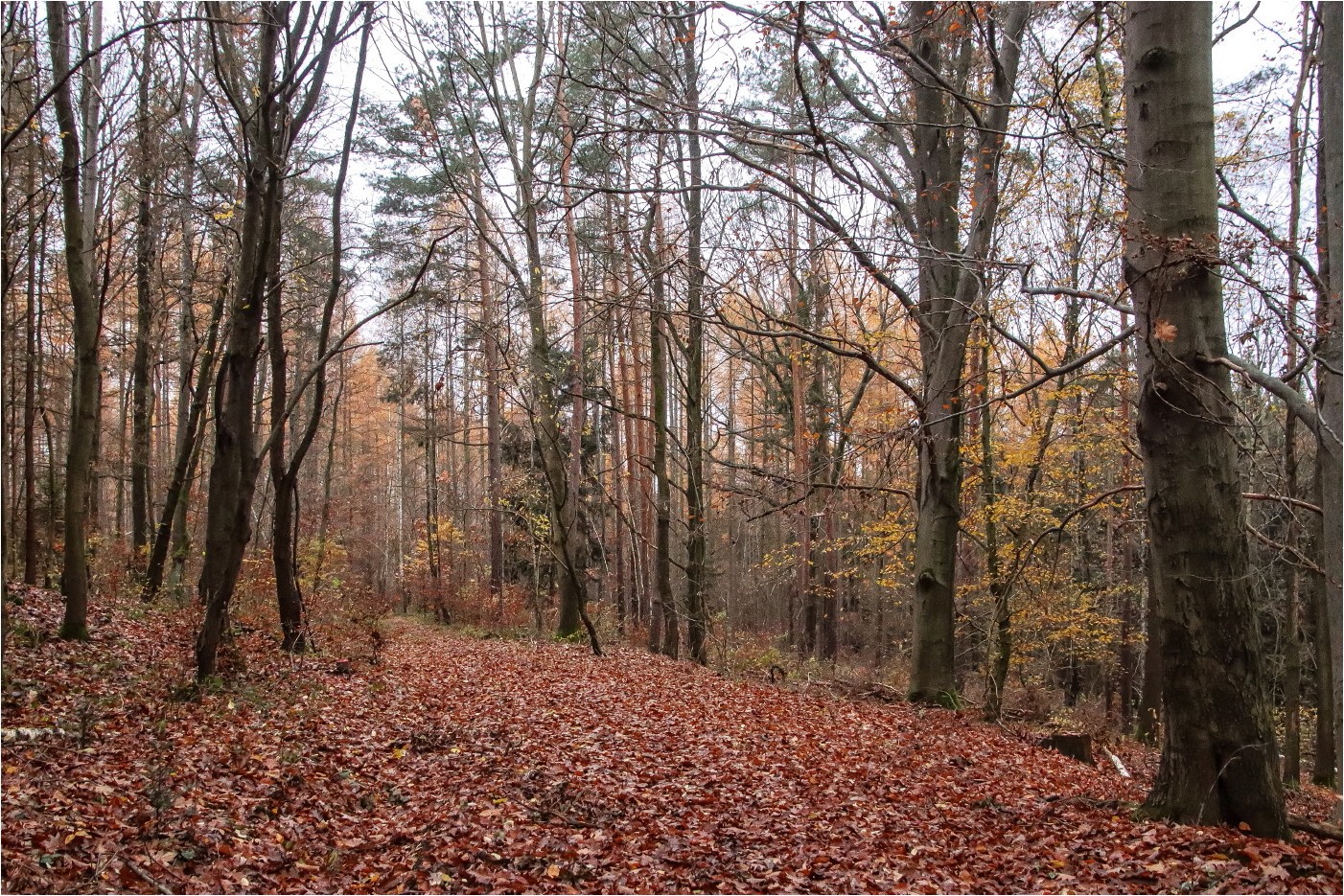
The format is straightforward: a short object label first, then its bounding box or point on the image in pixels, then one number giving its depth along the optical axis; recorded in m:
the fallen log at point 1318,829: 4.30
